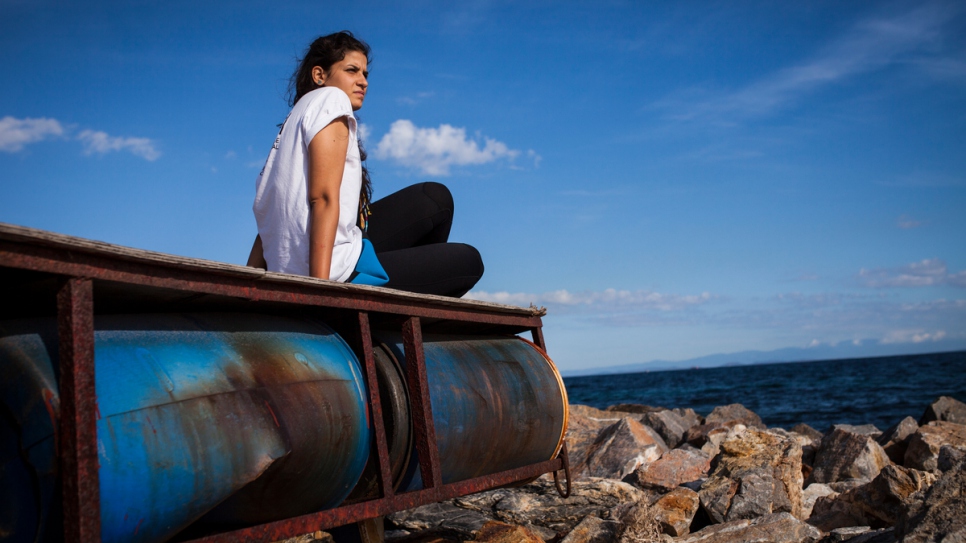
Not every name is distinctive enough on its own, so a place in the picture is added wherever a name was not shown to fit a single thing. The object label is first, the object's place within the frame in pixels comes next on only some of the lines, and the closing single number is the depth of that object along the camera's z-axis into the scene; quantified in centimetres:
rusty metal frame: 161
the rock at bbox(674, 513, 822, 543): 335
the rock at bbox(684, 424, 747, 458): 738
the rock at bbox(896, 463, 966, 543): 225
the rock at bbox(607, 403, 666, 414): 1475
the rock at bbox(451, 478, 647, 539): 383
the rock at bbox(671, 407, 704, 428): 1271
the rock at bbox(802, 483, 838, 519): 490
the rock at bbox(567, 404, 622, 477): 691
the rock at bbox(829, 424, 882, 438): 989
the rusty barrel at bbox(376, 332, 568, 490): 270
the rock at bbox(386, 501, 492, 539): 374
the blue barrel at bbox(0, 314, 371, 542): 167
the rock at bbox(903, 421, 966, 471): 651
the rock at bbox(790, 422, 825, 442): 1148
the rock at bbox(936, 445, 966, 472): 508
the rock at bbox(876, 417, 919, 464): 773
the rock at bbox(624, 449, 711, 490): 525
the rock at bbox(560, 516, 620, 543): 343
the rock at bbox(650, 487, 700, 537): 373
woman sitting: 260
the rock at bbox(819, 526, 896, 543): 252
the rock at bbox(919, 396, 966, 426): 1120
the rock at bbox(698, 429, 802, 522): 412
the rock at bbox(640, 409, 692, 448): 940
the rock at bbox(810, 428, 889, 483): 601
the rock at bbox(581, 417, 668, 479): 634
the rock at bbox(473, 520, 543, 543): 321
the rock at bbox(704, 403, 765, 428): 1224
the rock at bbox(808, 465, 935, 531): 396
